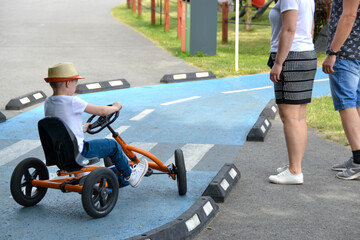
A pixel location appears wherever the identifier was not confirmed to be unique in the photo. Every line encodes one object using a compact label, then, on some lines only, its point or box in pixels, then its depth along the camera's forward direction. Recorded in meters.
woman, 5.52
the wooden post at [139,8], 26.72
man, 6.01
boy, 5.07
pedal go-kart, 4.95
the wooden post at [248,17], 22.61
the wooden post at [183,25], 16.19
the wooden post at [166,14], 21.28
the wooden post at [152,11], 23.50
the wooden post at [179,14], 17.35
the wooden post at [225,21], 18.28
